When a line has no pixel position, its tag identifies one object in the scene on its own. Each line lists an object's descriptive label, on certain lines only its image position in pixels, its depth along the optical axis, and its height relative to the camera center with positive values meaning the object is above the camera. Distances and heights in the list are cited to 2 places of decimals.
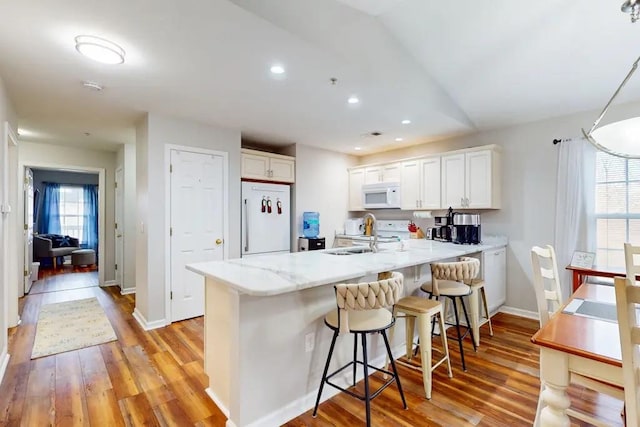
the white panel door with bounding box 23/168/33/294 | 4.94 -0.33
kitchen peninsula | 1.75 -0.74
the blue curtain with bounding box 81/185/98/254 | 8.80 -0.19
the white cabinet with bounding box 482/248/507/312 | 3.58 -0.77
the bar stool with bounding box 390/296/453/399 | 2.15 -0.78
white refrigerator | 4.40 -0.07
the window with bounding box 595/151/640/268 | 3.24 +0.07
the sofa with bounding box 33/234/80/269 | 7.15 -0.78
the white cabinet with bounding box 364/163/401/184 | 4.97 +0.68
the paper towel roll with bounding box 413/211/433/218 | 4.66 -0.01
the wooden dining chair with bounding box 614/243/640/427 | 1.04 -0.45
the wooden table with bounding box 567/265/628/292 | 3.08 -0.60
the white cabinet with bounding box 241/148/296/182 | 4.39 +0.72
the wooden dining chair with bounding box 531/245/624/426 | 1.46 -0.54
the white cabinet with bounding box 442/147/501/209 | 3.91 +0.46
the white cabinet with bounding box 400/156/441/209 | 4.43 +0.45
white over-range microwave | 4.90 +0.30
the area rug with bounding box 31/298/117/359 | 3.01 -1.28
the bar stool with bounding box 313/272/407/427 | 1.74 -0.60
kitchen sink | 3.02 -0.38
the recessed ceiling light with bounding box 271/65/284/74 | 2.40 +1.15
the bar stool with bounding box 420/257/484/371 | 2.48 -0.53
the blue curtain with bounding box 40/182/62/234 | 8.19 +0.12
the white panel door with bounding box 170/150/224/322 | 3.65 -0.10
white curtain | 3.41 +0.12
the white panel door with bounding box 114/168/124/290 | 5.25 -0.21
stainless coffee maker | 3.90 -0.20
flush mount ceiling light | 2.02 +1.13
